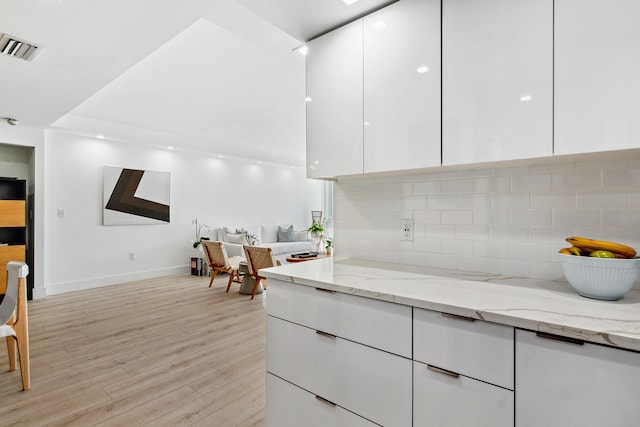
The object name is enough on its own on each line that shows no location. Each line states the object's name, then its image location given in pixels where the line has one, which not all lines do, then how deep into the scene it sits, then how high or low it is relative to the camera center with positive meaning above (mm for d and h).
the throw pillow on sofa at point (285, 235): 7605 -582
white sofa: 6280 -623
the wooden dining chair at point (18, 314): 2139 -712
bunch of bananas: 1097 -135
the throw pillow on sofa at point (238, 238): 6281 -544
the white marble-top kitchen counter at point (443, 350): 881 -477
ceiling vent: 2092 +1120
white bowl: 1051 -218
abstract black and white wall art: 5258 +246
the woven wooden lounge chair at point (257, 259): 4182 -659
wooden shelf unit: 4066 -153
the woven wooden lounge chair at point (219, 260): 4957 -805
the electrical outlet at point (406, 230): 1837 -110
